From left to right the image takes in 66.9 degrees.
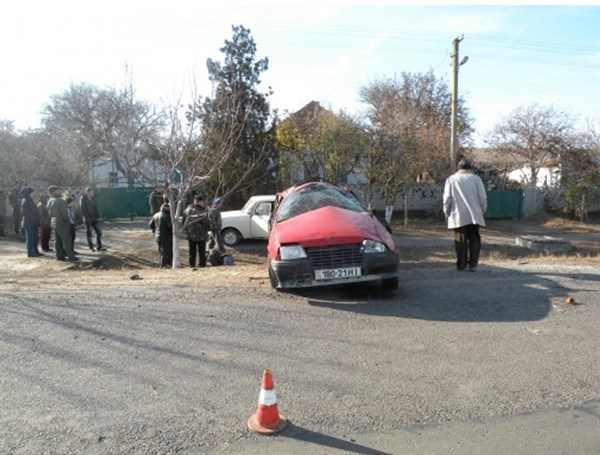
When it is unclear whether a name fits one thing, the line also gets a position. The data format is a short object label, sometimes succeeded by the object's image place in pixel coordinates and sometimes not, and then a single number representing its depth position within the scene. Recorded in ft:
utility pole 65.46
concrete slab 45.50
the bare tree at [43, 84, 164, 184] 101.58
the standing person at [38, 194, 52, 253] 45.01
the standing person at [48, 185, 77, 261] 36.63
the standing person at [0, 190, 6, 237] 55.36
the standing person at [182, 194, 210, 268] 35.35
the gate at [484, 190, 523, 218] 81.41
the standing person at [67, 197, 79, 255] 38.94
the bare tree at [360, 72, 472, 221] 66.69
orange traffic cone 9.46
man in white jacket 22.88
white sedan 51.01
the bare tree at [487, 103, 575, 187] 101.07
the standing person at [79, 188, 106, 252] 45.60
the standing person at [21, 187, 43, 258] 39.60
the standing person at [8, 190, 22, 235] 53.67
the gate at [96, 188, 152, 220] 79.57
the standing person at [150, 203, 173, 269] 36.86
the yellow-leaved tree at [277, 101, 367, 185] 65.36
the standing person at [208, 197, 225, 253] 36.77
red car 18.60
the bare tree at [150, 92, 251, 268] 36.06
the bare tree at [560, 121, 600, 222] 79.51
